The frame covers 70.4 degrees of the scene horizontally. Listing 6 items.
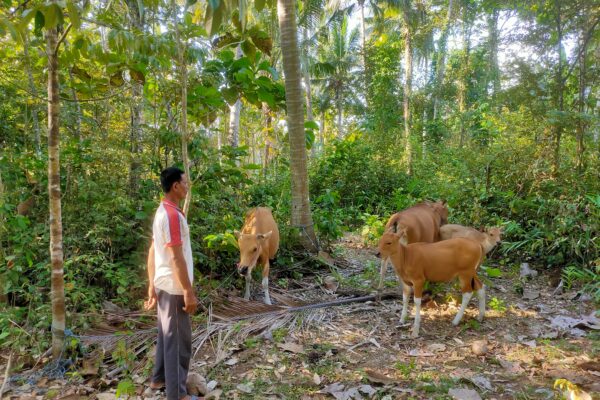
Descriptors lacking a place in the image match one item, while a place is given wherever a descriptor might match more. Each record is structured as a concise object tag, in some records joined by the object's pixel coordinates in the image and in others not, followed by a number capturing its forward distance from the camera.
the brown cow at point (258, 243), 5.48
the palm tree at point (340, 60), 28.02
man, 3.19
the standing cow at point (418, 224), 5.66
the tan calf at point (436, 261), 4.73
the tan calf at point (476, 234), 5.27
